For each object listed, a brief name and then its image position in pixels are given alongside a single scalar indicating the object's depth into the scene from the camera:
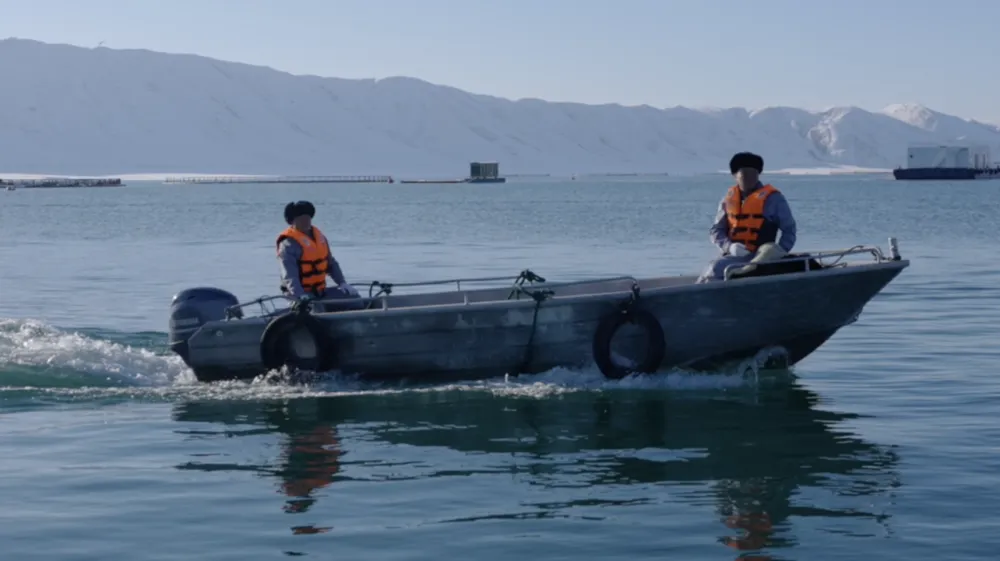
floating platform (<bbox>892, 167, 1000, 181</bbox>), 152.50
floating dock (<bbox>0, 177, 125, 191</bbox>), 180.62
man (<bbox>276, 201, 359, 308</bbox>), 15.82
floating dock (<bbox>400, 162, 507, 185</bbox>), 197.50
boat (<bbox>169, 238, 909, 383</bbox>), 15.18
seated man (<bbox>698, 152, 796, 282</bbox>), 15.05
